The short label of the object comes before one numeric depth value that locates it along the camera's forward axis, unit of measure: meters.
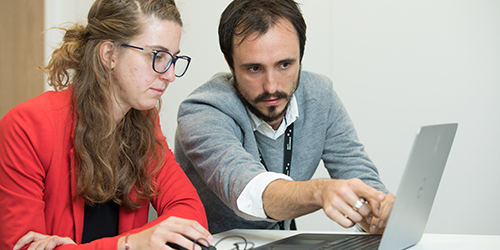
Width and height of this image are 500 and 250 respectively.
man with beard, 1.11
